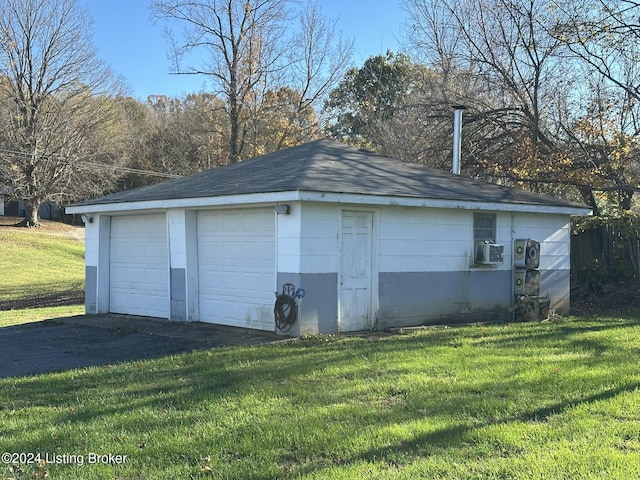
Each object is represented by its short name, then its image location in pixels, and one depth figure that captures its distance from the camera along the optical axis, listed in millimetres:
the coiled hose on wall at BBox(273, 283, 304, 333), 9883
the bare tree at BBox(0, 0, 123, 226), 36062
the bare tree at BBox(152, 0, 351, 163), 26109
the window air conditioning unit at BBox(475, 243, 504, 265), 12016
